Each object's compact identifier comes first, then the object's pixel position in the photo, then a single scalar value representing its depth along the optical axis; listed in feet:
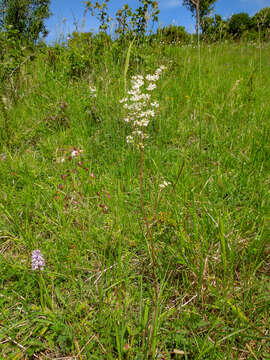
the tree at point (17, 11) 41.50
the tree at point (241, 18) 117.05
